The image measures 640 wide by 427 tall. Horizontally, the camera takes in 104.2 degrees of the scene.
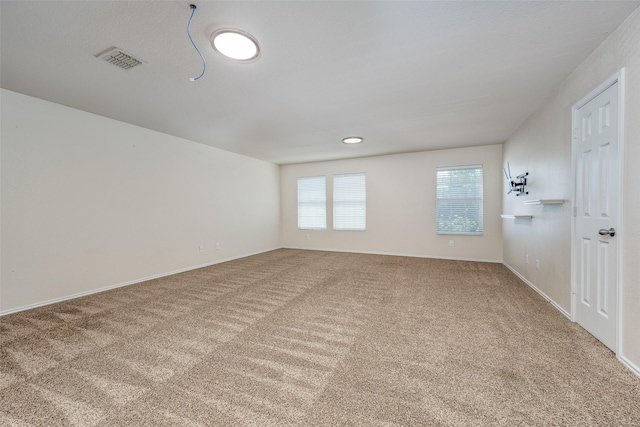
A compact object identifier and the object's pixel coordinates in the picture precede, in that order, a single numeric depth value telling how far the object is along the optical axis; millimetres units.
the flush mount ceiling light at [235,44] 1832
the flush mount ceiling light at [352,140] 4577
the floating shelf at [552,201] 2544
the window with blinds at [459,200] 5273
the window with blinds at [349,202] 6355
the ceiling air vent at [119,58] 2082
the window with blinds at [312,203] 6844
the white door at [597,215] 1879
